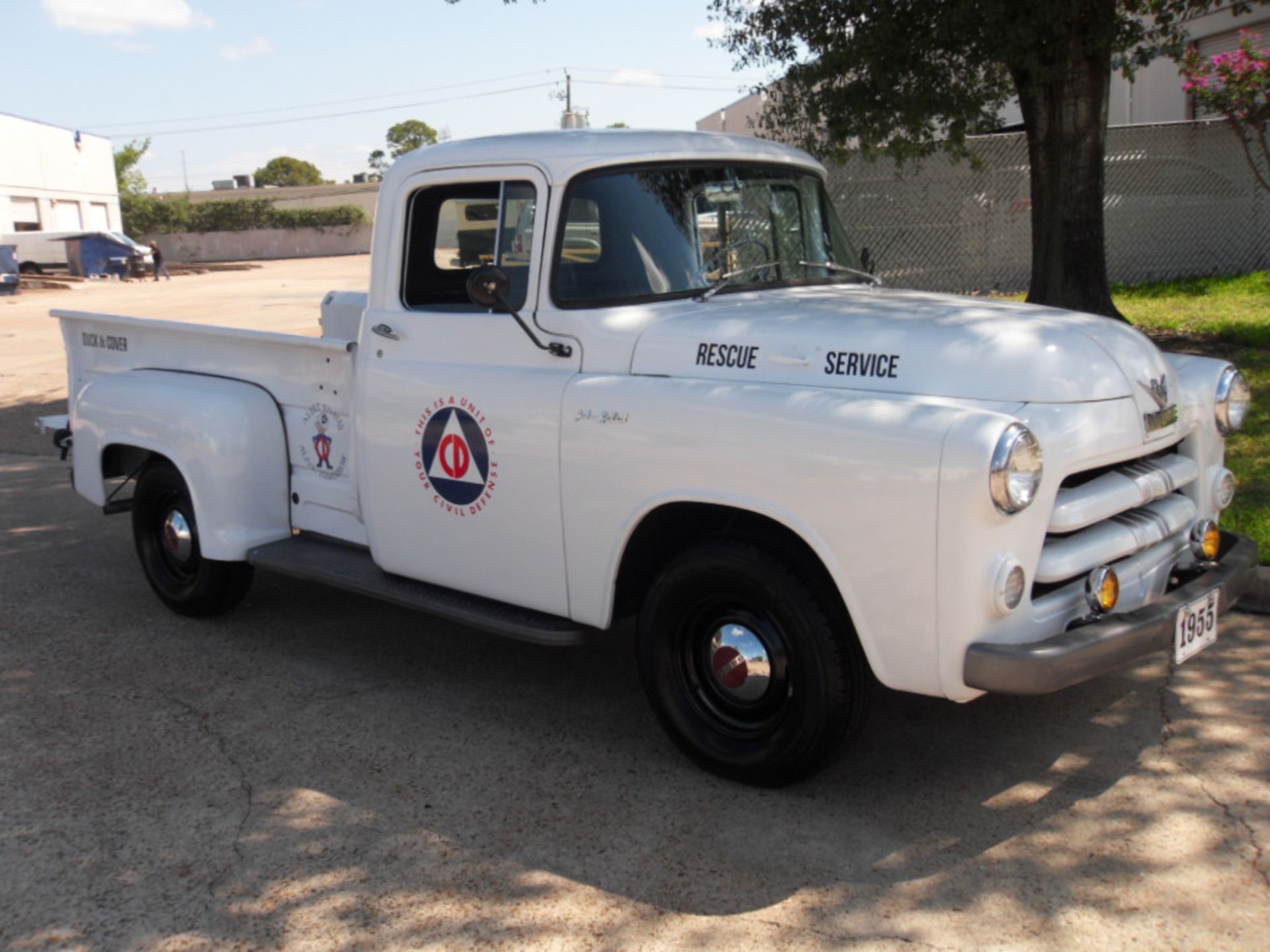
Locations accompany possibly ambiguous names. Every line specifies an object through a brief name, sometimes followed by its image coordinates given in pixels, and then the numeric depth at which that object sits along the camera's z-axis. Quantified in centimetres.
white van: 4094
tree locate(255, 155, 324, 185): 11700
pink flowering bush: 1331
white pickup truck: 341
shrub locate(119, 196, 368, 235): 6019
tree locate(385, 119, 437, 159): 11267
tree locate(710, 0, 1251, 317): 830
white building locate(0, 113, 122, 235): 4572
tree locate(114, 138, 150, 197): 7156
